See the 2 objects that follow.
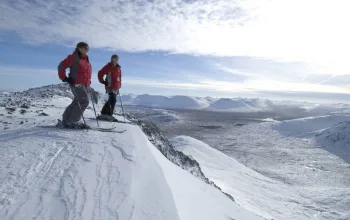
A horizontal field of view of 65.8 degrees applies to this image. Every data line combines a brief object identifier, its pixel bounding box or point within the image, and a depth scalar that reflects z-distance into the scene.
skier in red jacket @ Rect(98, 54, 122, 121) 8.29
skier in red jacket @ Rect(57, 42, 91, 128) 5.98
